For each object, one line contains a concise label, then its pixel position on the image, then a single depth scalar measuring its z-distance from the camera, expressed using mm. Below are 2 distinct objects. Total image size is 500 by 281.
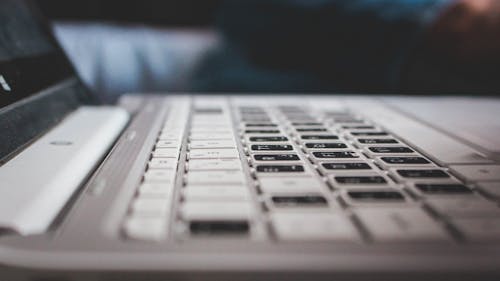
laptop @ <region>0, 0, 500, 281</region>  234
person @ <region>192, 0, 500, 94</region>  847
